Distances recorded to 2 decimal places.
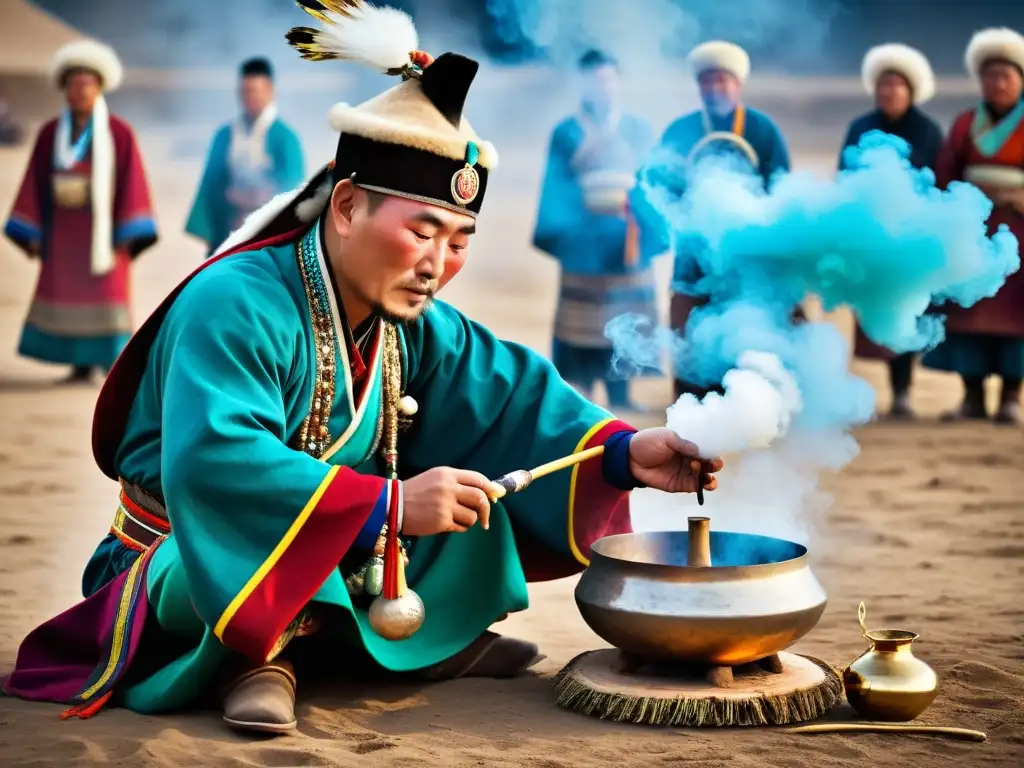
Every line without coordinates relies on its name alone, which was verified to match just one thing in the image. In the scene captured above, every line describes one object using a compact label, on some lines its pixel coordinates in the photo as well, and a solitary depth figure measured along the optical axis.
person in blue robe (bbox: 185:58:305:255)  10.77
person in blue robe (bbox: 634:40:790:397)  8.25
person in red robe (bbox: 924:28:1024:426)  8.95
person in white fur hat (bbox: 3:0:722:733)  3.44
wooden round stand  3.58
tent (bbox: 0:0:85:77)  23.61
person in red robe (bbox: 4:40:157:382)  10.05
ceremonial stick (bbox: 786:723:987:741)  3.55
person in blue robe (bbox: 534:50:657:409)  9.26
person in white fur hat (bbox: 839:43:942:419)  9.60
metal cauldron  3.57
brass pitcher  3.60
